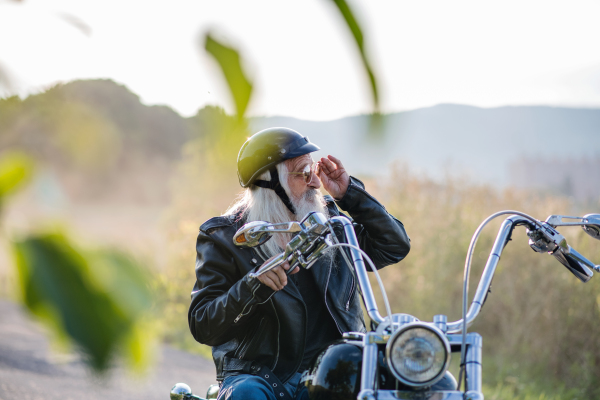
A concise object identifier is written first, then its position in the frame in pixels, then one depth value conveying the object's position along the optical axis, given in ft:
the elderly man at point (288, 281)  30.74
